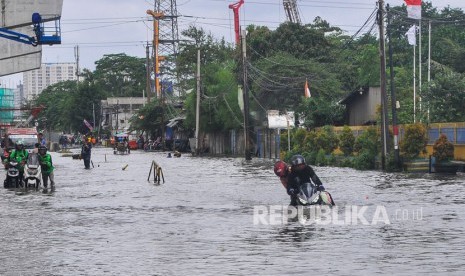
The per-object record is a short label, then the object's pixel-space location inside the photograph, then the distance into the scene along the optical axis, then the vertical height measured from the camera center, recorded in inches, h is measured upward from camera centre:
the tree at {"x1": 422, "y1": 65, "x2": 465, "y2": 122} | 2015.3 +60.8
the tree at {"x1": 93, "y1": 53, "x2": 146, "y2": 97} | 7268.7 +438.2
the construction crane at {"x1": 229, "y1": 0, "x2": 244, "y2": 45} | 4611.2 +556.3
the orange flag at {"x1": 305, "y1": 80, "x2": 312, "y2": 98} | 2605.8 +96.3
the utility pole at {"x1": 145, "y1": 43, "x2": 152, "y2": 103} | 4592.5 +294.3
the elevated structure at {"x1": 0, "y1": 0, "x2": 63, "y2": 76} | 2091.5 +263.2
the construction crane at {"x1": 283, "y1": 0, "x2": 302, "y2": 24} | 5324.8 +658.3
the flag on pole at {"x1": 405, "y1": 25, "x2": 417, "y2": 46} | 2396.7 +224.0
